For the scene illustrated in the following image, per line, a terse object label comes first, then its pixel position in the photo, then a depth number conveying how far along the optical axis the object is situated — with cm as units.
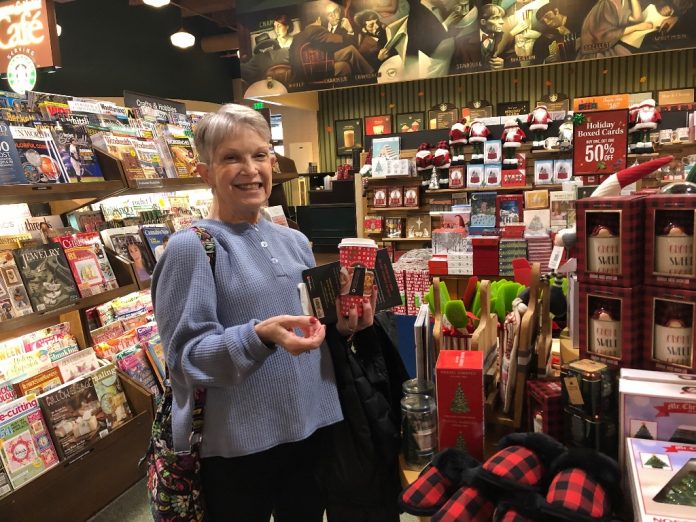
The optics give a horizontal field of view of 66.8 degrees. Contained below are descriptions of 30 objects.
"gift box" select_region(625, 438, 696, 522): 91
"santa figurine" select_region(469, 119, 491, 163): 509
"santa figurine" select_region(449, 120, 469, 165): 520
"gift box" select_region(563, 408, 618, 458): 120
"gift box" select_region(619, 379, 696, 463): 110
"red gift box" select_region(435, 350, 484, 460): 132
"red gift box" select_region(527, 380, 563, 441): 133
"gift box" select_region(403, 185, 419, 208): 569
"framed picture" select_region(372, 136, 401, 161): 575
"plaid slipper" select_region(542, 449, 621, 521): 98
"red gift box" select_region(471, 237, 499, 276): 420
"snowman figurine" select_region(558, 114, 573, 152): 473
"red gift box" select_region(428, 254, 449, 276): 431
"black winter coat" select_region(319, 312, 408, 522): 148
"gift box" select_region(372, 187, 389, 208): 579
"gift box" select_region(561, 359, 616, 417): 121
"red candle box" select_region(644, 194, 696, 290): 119
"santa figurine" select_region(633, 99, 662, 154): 469
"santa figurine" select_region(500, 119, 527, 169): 495
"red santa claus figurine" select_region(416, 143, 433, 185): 536
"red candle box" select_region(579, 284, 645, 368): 128
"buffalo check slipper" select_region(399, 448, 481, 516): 114
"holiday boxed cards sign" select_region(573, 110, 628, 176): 272
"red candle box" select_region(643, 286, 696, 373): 122
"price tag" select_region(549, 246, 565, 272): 169
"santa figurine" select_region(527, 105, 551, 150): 488
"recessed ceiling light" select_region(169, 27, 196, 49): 880
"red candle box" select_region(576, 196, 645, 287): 126
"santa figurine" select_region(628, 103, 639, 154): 485
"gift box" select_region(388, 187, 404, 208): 573
